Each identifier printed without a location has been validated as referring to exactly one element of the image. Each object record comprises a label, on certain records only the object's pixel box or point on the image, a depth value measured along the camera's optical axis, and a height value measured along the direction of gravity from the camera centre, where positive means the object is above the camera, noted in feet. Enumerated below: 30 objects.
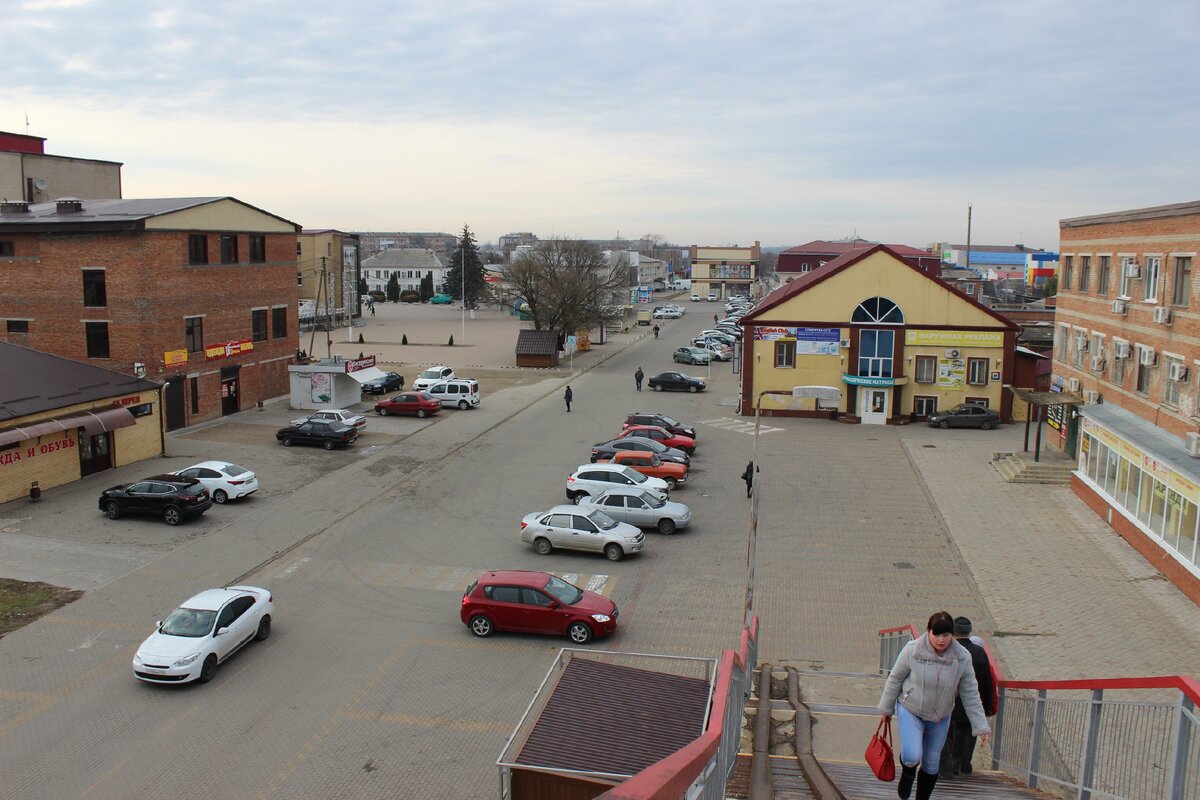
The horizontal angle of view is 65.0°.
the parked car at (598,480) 92.63 -19.00
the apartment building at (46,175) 174.29 +20.68
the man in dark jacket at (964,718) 26.94 -12.24
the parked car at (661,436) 116.88 -18.34
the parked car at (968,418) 137.80 -18.45
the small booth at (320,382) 144.56 -15.11
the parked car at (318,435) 118.01 -18.88
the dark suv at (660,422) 123.85 -17.82
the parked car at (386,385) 161.89 -17.38
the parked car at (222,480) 91.76 -19.17
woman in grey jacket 23.18 -10.05
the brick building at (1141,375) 73.41 -7.75
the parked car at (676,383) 172.76 -17.46
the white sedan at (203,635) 53.78 -20.99
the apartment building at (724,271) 477.77 +9.15
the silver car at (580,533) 77.46 -20.30
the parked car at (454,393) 149.18 -17.00
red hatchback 60.70 -20.86
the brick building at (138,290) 120.06 -1.14
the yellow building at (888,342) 141.49 -7.82
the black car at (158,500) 84.99 -19.71
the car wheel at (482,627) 61.72 -22.26
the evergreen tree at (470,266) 360.48 +7.62
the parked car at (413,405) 142.20 -18.11
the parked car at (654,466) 101.76 -19.25
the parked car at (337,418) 121.08 -17.33
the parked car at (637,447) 107.34 -18.44
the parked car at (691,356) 210.79 -15.09
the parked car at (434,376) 157.79 -15.89
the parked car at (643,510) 84.99 -20.01
